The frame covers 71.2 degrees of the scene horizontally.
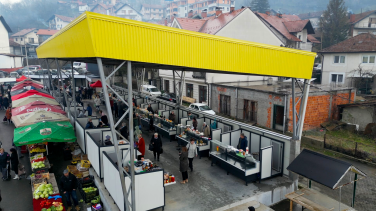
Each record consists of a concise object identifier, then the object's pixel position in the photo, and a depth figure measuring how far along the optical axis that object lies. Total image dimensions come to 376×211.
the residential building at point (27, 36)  75.81
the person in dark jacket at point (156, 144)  11.97
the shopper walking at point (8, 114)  20.03
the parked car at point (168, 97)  28.76
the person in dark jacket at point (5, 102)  24.24
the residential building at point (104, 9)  136.15
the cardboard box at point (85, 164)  11.73
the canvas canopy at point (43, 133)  11.05
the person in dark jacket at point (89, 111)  19.45
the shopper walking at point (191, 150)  10.84
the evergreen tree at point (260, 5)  102.50
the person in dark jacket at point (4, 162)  11.00
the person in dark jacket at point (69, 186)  9.01
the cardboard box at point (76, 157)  12.98
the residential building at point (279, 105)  19.59
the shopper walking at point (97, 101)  23.30
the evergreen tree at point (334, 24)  55.64
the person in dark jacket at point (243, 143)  11.24
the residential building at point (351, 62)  31.12
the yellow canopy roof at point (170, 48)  6.89
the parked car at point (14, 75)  41.66
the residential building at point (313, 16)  106.91
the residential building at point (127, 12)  129.14
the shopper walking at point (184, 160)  10.01
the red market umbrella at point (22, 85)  22.56
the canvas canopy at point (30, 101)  15.69
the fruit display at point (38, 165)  10.94
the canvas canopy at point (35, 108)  13.57
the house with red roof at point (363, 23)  53.69
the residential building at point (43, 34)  78.38
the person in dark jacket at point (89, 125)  13.50
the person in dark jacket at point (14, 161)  11.30
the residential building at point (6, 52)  49.84
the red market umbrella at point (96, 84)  26.32
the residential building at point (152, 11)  159.00
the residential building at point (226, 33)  29.09
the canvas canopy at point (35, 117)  12.34
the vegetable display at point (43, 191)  8.81
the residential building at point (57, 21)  110.95
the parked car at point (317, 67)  44.02
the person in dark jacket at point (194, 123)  14.80
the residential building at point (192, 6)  114.38
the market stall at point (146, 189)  8.04
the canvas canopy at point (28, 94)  17.53
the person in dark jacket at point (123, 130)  13.94
